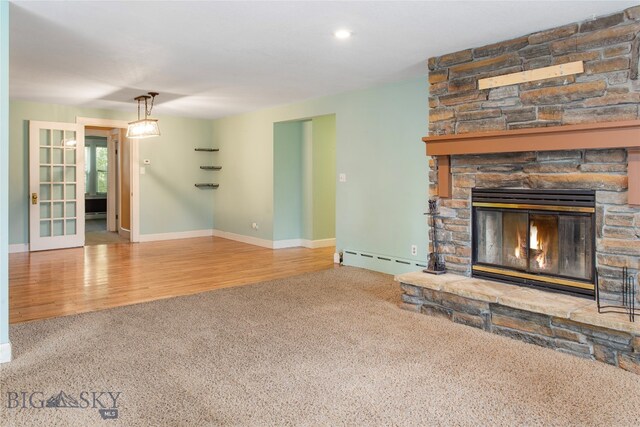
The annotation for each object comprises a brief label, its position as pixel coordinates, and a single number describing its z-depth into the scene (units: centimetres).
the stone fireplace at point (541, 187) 312
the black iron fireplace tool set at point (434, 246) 423
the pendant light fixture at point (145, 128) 676
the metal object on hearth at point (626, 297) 306
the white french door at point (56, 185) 722
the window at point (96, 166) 1334
